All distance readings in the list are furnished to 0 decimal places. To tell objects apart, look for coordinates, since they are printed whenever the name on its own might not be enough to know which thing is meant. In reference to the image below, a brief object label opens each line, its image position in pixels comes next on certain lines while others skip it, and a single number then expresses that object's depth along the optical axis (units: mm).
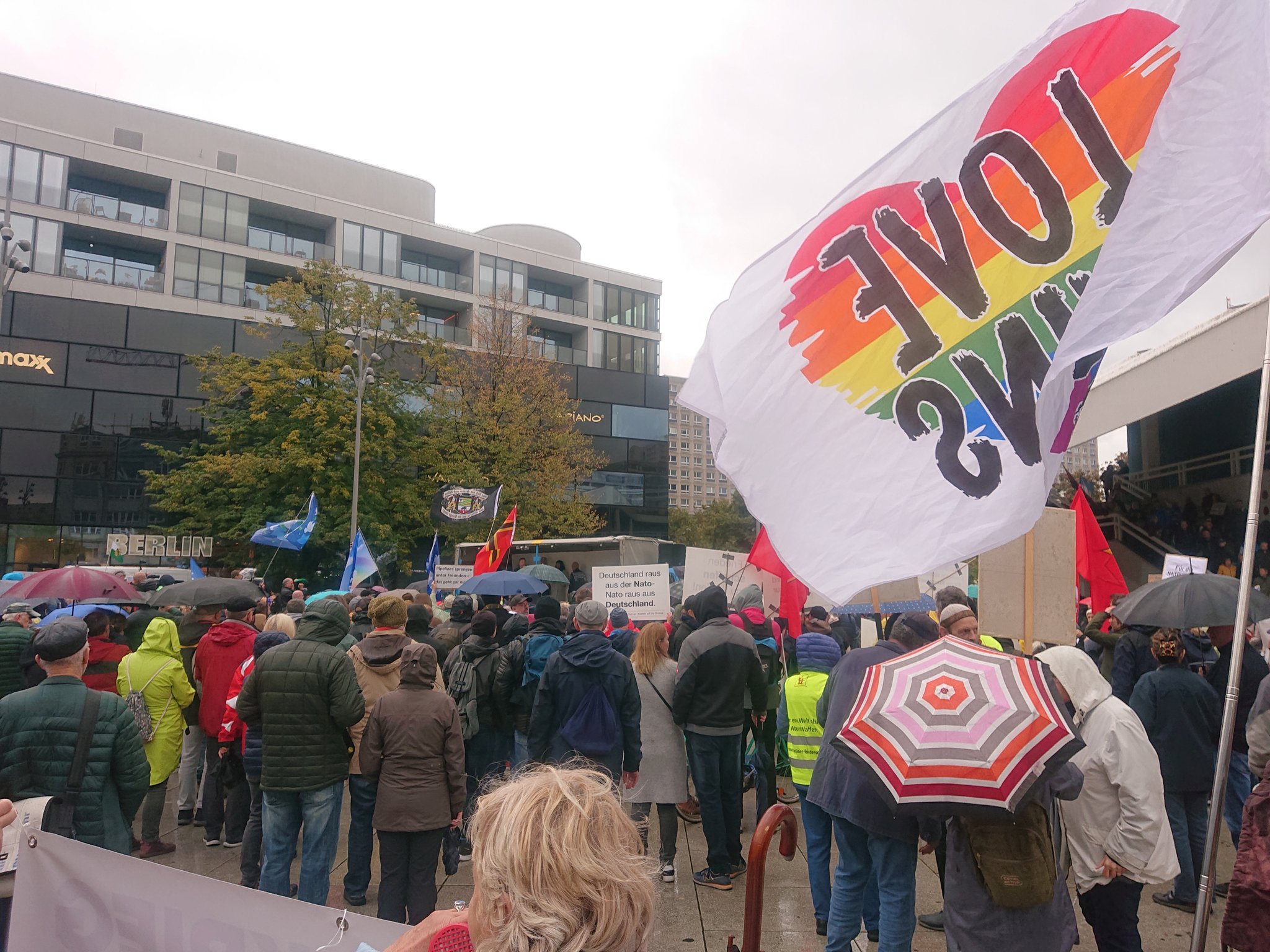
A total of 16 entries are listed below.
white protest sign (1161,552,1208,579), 9172
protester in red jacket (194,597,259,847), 6969
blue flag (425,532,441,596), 19062
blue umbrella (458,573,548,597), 11375
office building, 33656
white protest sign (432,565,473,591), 16266
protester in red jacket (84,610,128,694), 6914
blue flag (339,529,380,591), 15570
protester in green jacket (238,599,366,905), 5203
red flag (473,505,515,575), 15672
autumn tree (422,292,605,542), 30141
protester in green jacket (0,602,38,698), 7086
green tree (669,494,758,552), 80562
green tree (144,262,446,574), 25562
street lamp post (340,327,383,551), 23125
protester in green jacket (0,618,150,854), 4102
